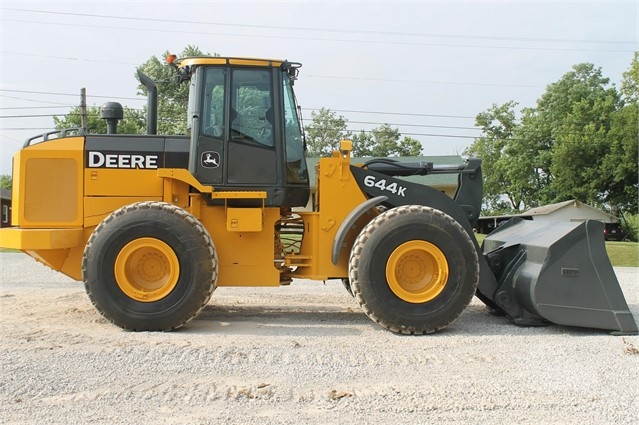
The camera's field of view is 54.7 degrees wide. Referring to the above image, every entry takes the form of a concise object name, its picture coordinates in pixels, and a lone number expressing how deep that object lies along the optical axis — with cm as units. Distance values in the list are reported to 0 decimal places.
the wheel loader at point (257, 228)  651
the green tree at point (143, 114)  2360
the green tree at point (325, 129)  4908
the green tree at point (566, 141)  4569
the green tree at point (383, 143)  5884
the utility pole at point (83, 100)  2284
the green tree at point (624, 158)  4316
